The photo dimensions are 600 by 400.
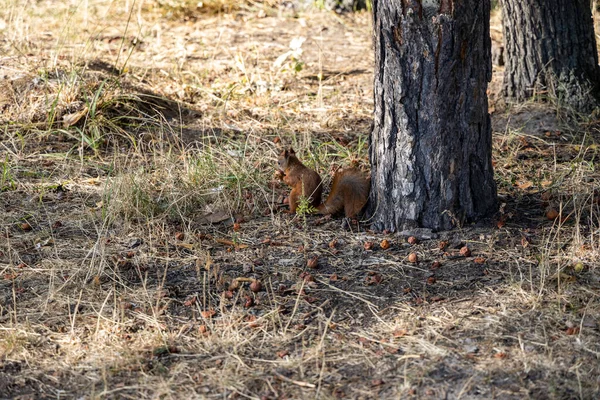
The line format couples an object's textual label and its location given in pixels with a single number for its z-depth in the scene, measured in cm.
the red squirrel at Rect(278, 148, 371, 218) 870
